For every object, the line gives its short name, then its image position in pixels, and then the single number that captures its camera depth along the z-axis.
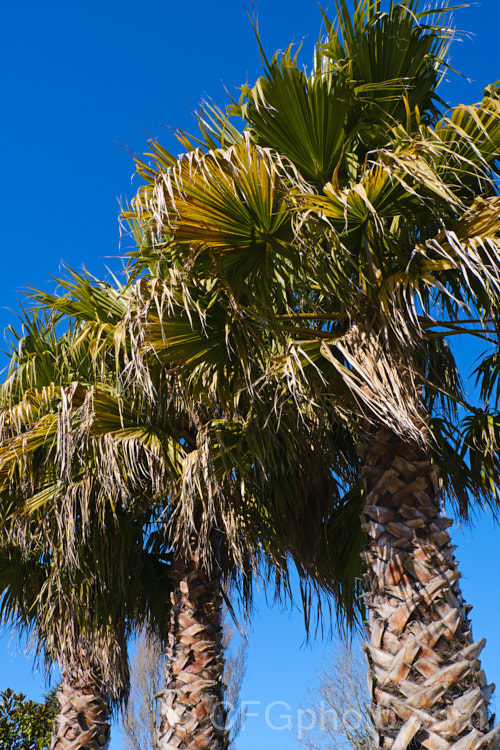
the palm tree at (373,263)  3.73
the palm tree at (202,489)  5.10
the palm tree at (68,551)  5.89
